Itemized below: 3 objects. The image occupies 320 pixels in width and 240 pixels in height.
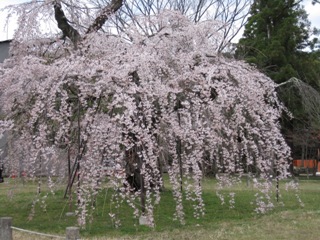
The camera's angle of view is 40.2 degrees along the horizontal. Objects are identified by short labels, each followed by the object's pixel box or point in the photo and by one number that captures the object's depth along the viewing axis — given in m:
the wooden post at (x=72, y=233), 3.86
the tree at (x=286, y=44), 23.42
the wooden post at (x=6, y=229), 4.54
